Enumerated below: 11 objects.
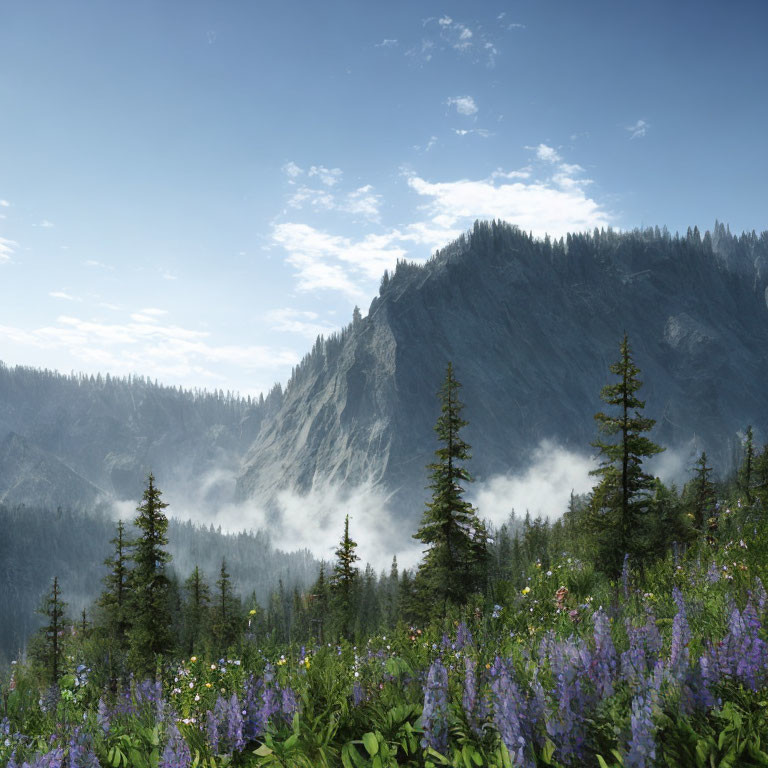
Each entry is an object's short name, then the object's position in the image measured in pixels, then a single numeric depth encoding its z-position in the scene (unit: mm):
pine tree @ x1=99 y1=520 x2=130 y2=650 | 34938
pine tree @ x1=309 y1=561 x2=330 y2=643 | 78800
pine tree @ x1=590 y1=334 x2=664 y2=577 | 18891
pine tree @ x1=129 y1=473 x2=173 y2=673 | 30141
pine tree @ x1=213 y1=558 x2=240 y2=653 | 50750
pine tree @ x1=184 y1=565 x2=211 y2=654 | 54344
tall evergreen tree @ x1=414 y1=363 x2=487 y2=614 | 26016
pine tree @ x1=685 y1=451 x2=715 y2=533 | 45156
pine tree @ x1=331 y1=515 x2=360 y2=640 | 38194
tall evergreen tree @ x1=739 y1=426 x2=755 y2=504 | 50200
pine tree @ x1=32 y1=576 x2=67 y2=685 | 39375
